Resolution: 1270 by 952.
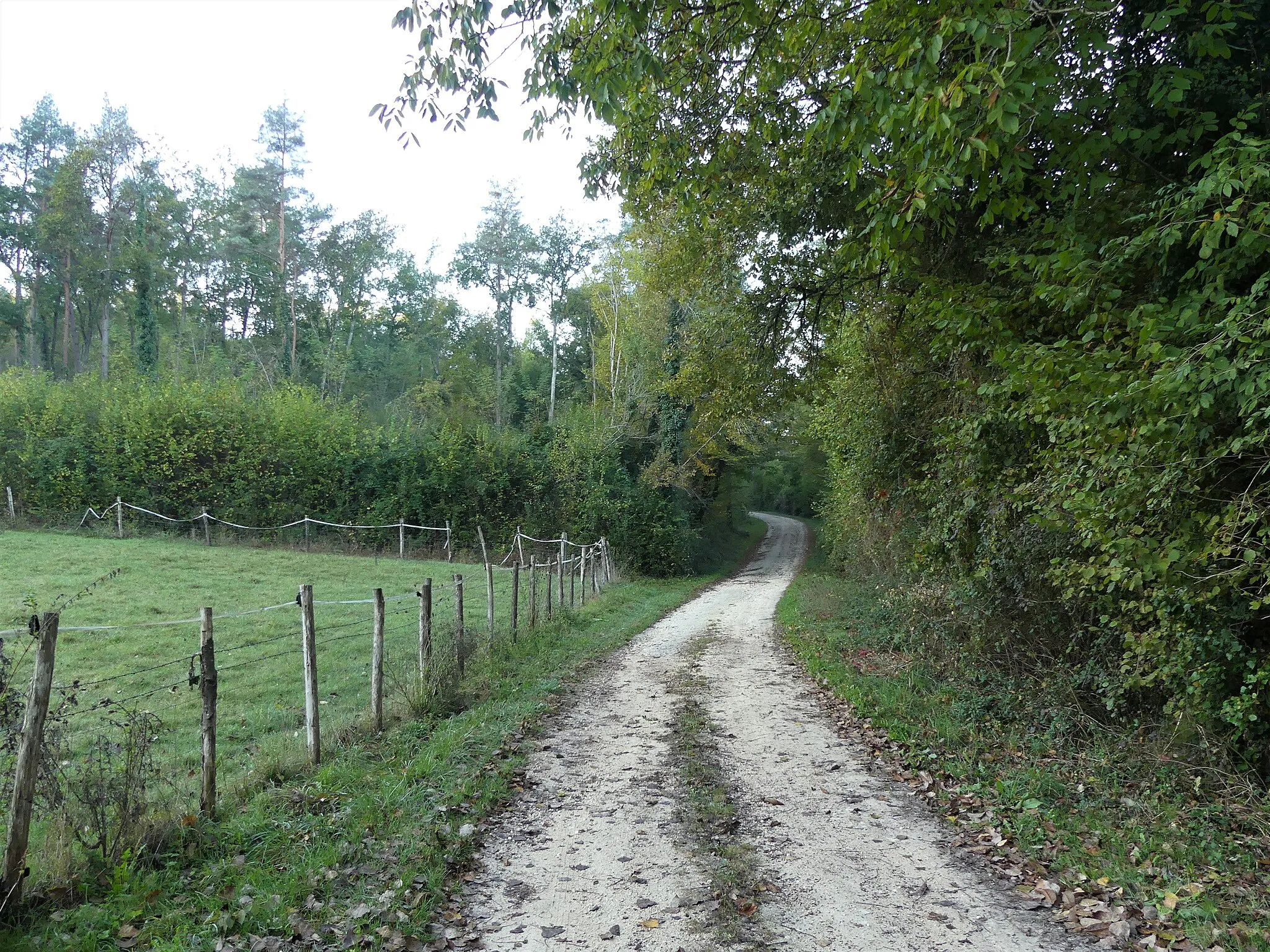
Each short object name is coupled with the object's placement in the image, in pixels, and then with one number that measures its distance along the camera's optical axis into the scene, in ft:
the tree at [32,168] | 125.90
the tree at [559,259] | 142.20
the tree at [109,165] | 120.57
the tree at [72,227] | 118.93
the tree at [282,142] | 113.91
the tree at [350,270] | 124.67
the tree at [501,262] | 136.15
